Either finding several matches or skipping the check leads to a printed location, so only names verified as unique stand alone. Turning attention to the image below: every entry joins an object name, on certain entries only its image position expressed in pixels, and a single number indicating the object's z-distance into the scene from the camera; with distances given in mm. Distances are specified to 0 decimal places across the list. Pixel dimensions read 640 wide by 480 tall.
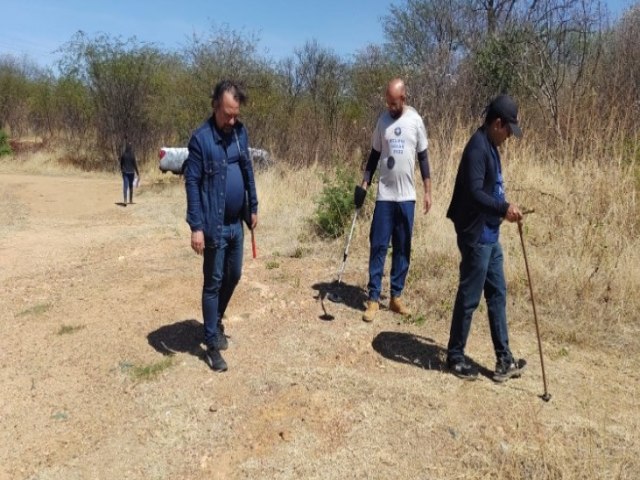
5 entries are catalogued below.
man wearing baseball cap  3479
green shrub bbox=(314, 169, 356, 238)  7352
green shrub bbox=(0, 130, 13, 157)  26016
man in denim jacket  3781
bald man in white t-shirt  4758
